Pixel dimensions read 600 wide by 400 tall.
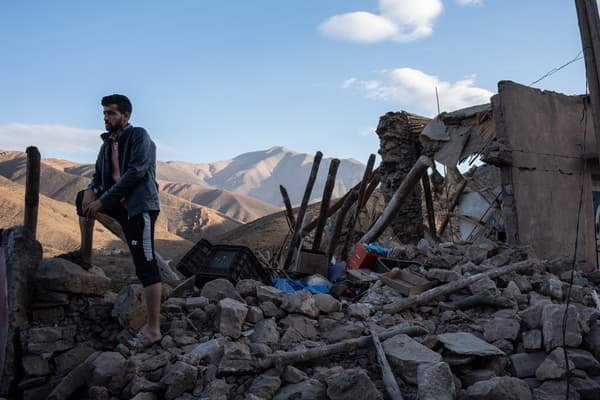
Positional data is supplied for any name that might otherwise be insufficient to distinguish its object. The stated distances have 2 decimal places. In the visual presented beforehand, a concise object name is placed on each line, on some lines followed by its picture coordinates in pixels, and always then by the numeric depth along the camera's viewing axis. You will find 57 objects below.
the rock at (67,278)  3.62
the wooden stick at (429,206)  9.21
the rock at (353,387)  2.63
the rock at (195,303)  4.06
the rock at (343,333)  3.56
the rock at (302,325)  3.71
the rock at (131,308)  3.62
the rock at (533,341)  3.14
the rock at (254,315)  3.81
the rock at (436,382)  2.54
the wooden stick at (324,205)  7.35
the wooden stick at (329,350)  3.10
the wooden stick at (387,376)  2.69
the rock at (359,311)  4.07
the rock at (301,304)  3.96
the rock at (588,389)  2.69
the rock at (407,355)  2.89
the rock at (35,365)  3.35
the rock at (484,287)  4.37
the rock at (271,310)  3.97
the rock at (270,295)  4.16
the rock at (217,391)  2.82
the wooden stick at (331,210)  9.14
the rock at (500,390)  2.52
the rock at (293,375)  2.96
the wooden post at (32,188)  3.84
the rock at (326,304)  4.12
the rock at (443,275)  4.73
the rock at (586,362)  2.90
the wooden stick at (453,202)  9.76
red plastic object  6.03
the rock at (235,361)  3.04
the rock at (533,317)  3.33
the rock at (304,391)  2.75
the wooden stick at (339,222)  7.28
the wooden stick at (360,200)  7.71
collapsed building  2.88
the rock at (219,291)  4.24
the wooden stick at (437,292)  4.27
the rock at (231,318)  3.58
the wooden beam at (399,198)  7.25
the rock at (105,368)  3.04
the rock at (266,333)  3.50
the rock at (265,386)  2.84
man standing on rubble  3.33
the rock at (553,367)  2.81
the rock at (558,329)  3.08
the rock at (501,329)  3.43
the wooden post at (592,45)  4.11
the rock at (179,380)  2.90
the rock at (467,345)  3.03
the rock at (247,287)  4.39
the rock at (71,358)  3.44
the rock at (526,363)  3.03
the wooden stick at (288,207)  9.25
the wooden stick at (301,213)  7.76
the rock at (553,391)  2.68
